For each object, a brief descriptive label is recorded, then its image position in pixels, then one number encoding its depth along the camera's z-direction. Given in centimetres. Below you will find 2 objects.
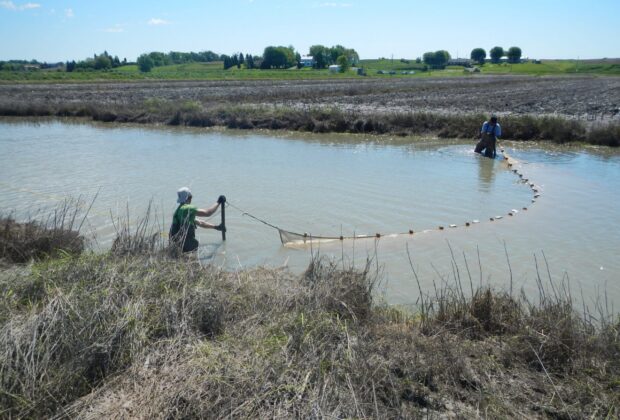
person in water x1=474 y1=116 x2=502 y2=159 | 1675
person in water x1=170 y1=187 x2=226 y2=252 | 749
